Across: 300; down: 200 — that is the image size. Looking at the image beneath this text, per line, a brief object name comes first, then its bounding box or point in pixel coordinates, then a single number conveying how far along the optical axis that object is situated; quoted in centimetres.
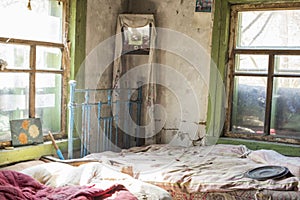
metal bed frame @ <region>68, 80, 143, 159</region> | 402
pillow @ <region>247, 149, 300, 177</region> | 340
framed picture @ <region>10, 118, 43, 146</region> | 349
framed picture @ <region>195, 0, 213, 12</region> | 431
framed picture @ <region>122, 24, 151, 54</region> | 449
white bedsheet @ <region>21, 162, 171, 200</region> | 291
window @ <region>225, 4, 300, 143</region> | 404
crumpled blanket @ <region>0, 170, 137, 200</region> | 264
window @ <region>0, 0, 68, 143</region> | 344
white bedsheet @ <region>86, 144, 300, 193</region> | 305
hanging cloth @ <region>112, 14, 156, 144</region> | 448
